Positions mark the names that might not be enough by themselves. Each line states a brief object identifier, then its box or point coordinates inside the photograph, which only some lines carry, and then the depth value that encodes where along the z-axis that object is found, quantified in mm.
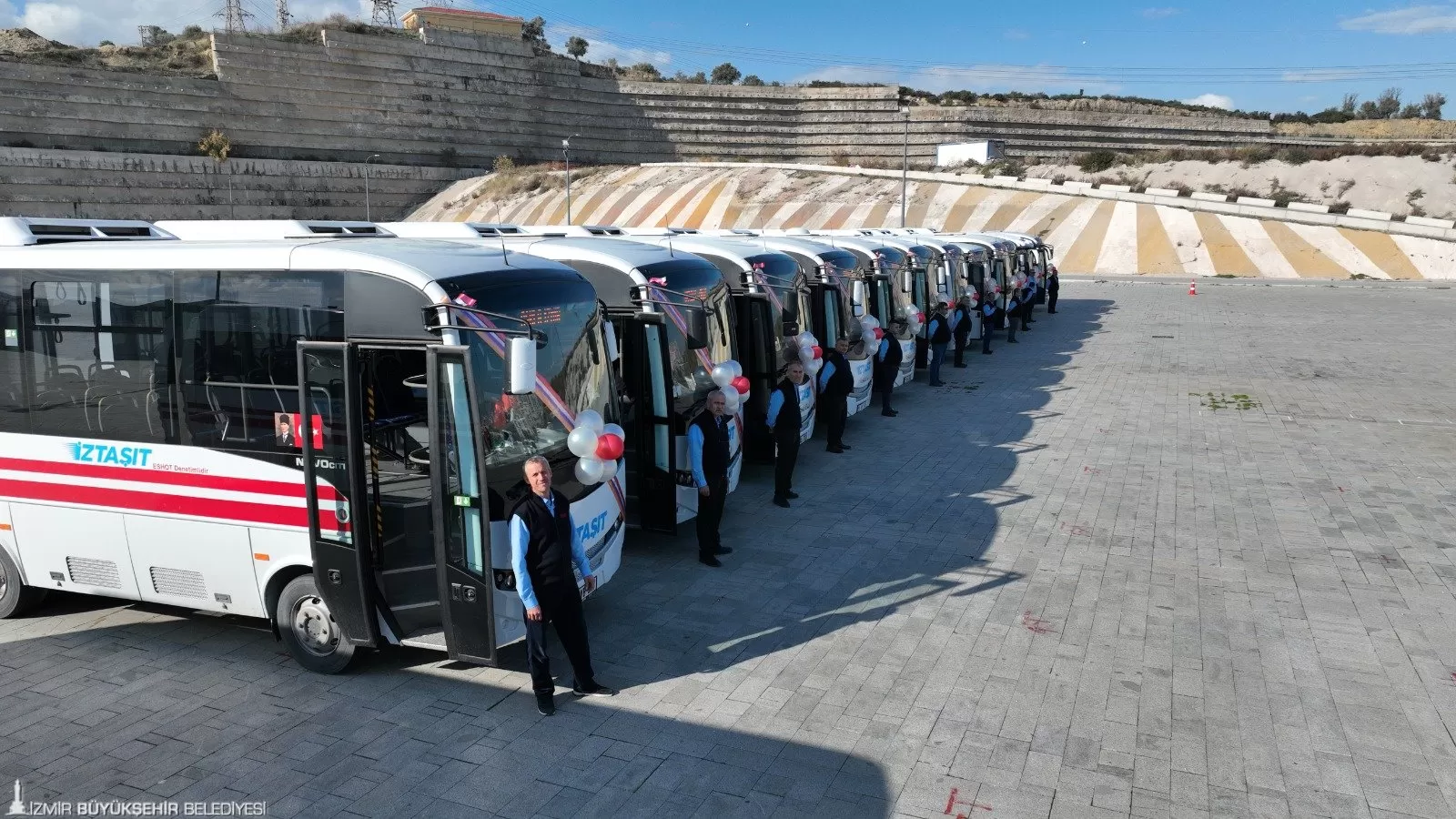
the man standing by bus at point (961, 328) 20500
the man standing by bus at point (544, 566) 5773
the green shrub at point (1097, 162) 65125
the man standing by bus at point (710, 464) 8523
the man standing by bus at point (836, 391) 12484
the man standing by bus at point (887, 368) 15438
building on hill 87562
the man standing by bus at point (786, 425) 10508
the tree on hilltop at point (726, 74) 112688
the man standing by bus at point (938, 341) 18438
